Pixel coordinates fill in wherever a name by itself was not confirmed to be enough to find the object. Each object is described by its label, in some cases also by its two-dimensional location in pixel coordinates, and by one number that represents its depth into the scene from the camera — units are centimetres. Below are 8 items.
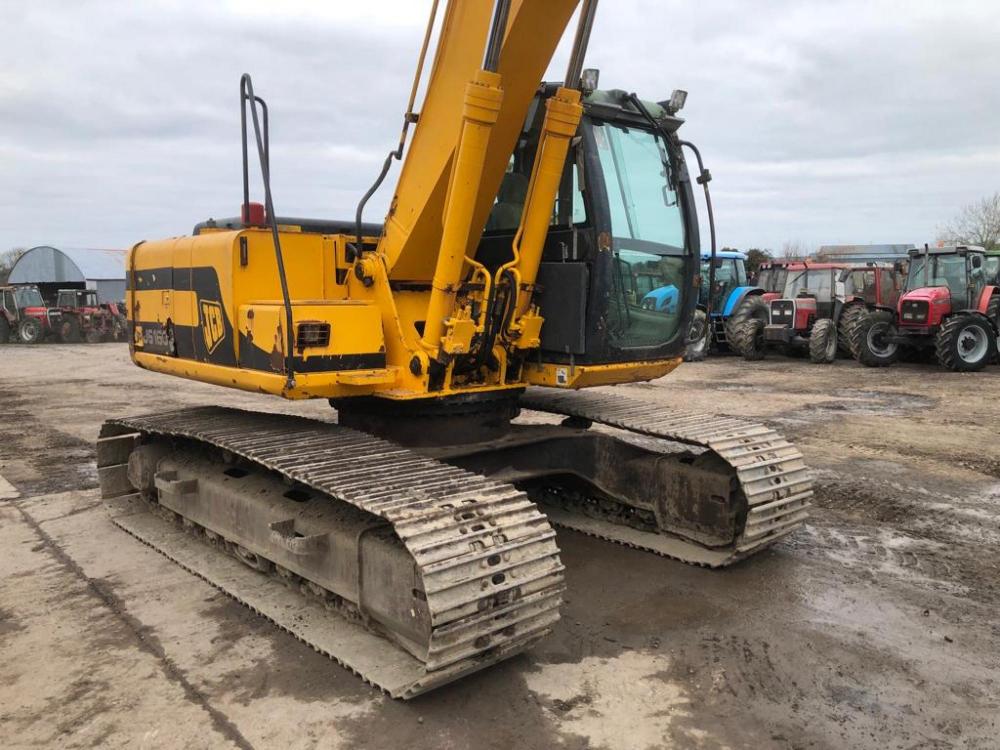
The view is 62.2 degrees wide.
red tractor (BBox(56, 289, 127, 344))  2691
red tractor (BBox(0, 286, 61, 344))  2645
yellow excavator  357
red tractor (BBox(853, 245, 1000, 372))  1538
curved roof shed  3460
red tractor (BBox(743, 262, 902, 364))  1725
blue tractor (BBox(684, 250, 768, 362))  1856
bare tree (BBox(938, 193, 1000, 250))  4109
